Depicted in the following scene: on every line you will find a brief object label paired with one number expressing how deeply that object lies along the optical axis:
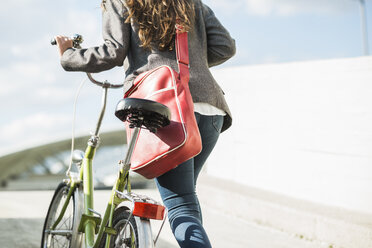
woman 1.88
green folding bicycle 1.73
